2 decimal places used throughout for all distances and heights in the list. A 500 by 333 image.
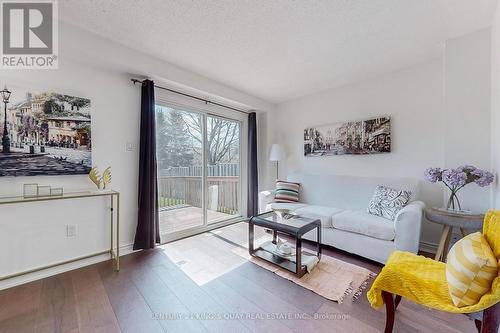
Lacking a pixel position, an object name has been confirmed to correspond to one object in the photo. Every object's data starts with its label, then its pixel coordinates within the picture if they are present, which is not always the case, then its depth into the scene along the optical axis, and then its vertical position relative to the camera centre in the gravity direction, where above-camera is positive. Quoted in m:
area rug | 1.72 -1.04
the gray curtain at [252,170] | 3.93 -0.08
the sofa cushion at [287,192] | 3.31 -0.43
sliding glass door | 2.92 -0.06
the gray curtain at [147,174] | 2.48 -0.10
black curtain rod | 2.52 +1.05
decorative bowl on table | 2.36 -0.57
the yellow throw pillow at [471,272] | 0.91 -0.49
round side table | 1.72 -0.48
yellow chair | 0.93 -0.64
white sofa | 1.97 -0.59
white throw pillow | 2.32 -0.42
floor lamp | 3.80 +0.24
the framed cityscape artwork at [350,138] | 2.86 +0.43
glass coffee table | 1.94 -0.81
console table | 1.66 -0.40
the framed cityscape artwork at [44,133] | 1.78 +0.31
